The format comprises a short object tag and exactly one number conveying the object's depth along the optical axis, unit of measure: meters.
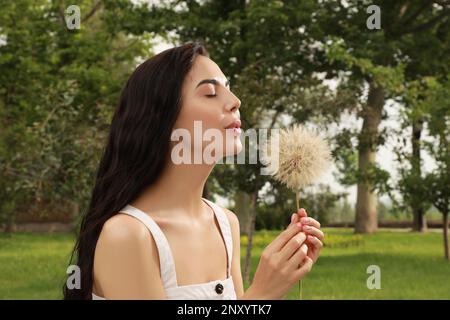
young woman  2.01
